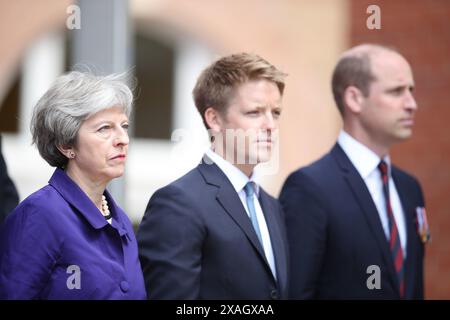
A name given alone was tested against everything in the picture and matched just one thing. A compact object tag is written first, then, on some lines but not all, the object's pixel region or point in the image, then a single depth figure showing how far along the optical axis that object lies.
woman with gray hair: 5.71
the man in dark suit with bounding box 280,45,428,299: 7.74
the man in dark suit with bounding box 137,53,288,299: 6.43
